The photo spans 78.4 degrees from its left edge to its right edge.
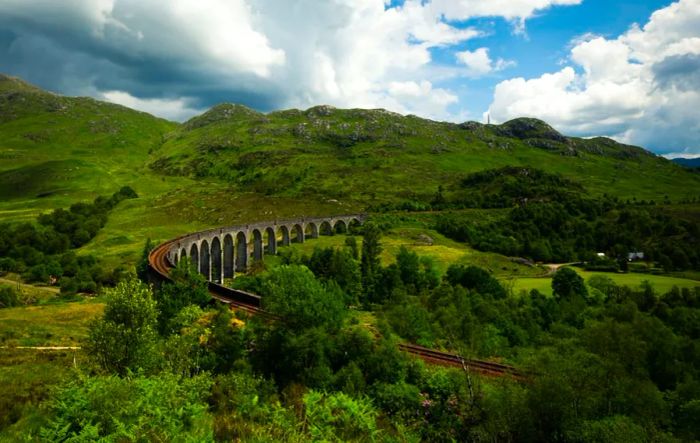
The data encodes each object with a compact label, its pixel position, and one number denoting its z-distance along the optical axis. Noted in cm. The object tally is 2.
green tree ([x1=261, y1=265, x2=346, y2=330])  3086
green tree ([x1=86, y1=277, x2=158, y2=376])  2552
